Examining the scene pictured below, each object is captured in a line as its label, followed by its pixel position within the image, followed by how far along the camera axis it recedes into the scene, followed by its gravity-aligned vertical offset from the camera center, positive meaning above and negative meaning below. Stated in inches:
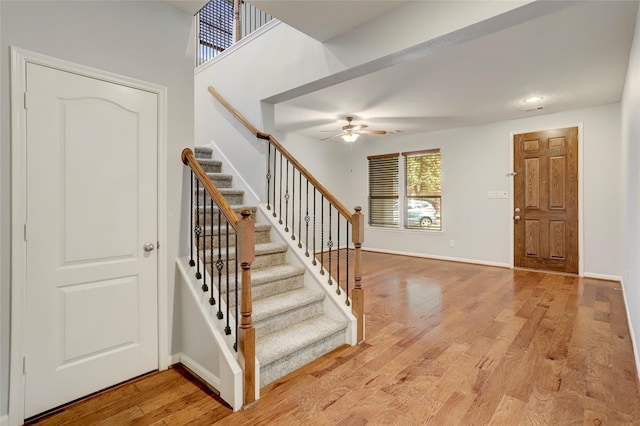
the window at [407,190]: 253.1 +19.8
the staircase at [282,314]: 86.7 -31.5
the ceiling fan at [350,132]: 201.1 +51.9
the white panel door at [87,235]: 70.7 -5.6
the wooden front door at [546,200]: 192.9 +9.0
